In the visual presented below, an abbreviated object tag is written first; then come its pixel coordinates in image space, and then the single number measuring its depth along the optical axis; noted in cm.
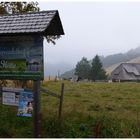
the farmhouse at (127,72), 3706
